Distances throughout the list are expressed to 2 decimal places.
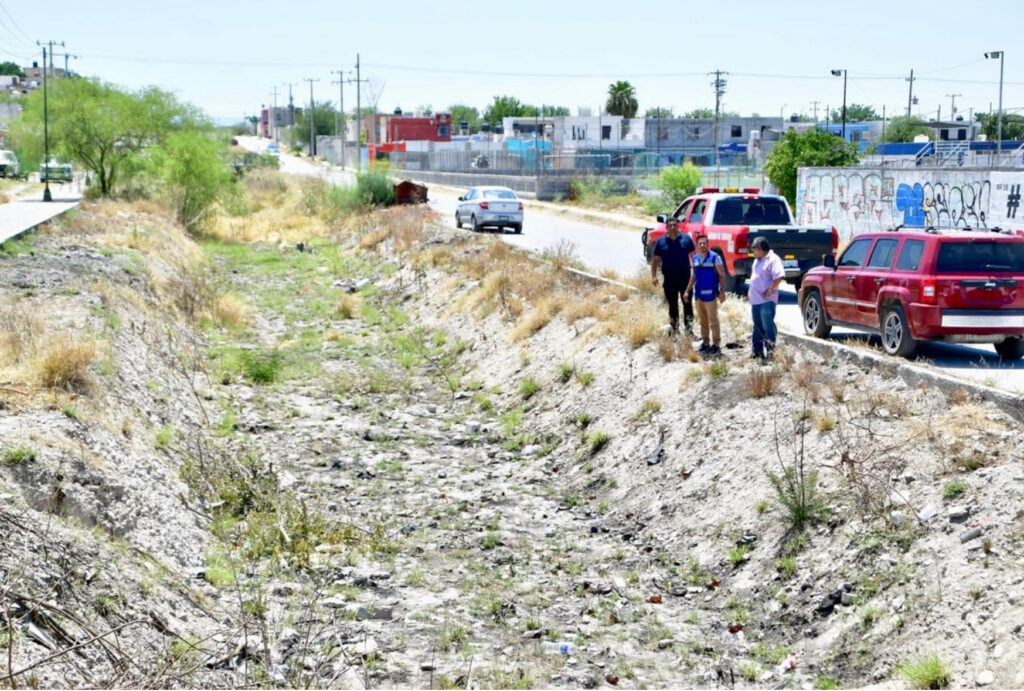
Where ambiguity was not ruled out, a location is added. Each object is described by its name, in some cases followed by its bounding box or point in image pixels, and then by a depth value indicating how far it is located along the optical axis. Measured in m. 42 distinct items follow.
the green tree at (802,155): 42.34
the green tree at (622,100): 124.69
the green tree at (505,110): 162.75
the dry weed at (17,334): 14.23
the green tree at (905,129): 92.31
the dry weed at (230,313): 26.56
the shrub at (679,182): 53.00
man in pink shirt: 14.03
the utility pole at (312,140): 153.12
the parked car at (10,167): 82.56
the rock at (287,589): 10.73
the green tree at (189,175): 49.41
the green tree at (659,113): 127.44
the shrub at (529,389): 18.69
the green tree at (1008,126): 80.88
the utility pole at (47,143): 52.35
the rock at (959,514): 9.39
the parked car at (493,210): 41.56
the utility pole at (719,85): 89.44
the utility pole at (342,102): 118.56
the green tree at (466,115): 189.12
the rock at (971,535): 9.04
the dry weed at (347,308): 29.10
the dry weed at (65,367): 13.67
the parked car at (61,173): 69.81
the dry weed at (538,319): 21.38
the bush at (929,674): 7.75
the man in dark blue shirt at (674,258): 15.89
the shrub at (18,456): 10.57
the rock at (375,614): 10.30
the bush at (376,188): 53.53
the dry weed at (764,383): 13.54
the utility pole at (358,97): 100.34
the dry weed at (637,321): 17.38
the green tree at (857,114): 148.00
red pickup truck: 21.39
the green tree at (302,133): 195.00
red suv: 14.05
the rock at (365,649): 9.38
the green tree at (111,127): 51.16
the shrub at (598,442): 15.27
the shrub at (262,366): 21.12
